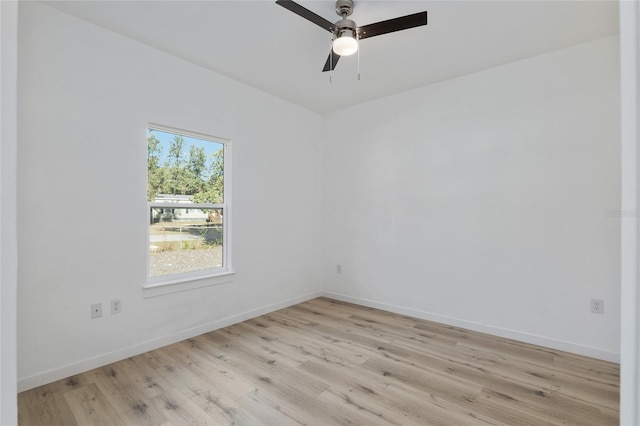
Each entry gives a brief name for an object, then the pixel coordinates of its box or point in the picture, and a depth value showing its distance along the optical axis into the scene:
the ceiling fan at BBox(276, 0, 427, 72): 2.08
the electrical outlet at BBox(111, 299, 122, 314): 2.65
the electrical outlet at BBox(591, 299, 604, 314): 2.72
